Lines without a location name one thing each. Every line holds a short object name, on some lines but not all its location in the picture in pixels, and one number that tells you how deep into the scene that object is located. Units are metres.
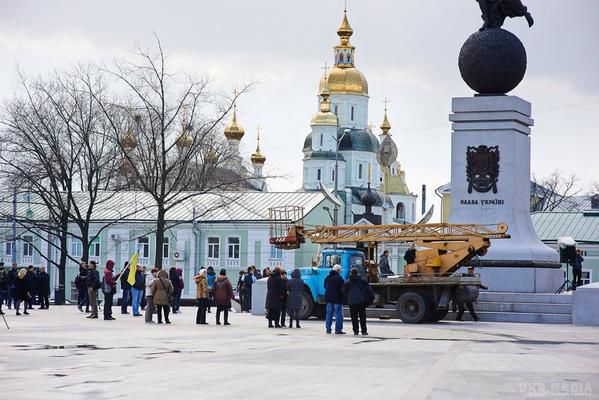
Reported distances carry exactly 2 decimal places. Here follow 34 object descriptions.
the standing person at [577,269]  40.88
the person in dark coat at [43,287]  42.03
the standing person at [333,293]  29.44
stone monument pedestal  38.38
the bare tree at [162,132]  45.03
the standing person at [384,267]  38.47
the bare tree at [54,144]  48.97
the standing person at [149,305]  32.78
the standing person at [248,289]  42.84
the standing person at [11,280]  40.66
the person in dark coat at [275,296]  31.34
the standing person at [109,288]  33.94
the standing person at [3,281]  35.81
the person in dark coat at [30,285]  38.31
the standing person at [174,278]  39.53
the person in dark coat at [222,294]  32.81
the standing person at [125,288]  38.31
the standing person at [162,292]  32.56
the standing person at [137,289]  37.16
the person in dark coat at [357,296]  28.66
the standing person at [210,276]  39.61
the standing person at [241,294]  43.00
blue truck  34.00
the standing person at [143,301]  40.67
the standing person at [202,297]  32.91
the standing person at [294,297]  31.39
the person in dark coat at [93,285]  34.42
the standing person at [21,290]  37.09
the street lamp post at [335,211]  66.60
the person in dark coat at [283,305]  31.69
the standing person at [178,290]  39.78
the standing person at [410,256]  35.59
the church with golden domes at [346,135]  144.75
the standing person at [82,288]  40.25
